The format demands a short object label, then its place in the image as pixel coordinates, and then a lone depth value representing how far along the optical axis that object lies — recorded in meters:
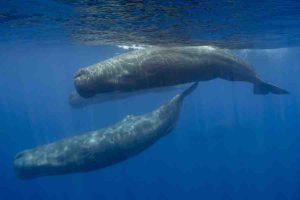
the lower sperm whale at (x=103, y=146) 17.44
